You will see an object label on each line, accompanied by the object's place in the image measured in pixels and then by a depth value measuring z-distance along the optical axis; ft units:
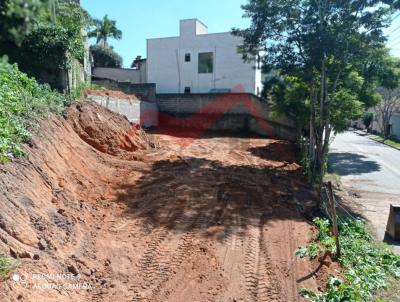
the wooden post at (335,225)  23.09
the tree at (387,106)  117.77
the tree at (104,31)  113.86
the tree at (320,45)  41.27
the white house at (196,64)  90.33
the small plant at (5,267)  13.88
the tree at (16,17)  7.93
